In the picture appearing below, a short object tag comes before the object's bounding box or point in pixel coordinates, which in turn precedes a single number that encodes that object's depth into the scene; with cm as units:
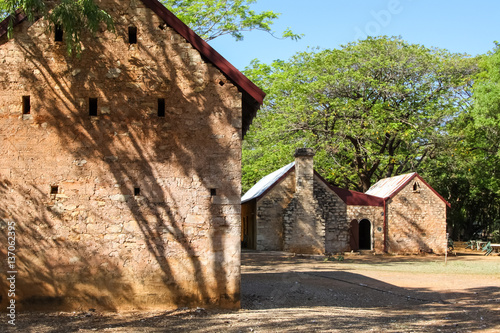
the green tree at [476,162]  3130
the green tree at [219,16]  2128
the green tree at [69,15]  954
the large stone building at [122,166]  1038
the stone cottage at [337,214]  2900
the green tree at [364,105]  3238
